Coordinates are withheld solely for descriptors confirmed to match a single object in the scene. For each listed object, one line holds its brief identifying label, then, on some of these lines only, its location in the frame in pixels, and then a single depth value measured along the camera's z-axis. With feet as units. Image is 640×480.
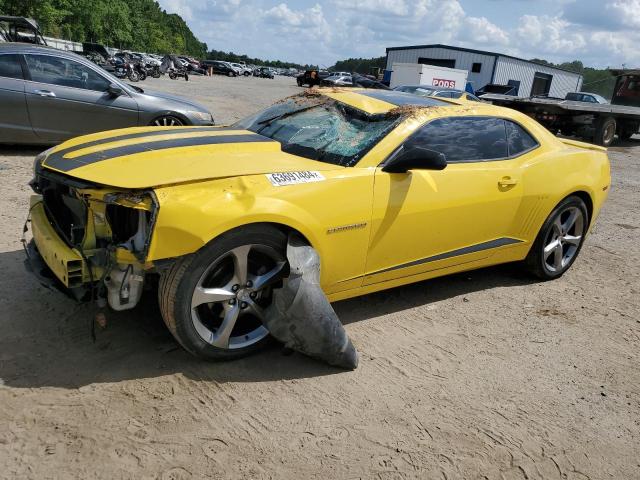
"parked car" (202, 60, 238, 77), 186.19
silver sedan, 23.39
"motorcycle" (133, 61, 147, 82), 100.58
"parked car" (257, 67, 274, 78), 218.63
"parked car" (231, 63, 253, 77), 201.31
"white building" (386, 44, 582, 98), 143.84
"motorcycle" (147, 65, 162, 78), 119.30
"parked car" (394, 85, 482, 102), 47.45
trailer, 49.49
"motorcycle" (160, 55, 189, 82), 120.06
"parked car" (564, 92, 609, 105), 73.79
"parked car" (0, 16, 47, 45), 44.85
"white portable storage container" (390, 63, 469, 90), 83.87
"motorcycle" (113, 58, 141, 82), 94.22
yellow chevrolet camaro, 9.12
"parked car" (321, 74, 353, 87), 143.69
